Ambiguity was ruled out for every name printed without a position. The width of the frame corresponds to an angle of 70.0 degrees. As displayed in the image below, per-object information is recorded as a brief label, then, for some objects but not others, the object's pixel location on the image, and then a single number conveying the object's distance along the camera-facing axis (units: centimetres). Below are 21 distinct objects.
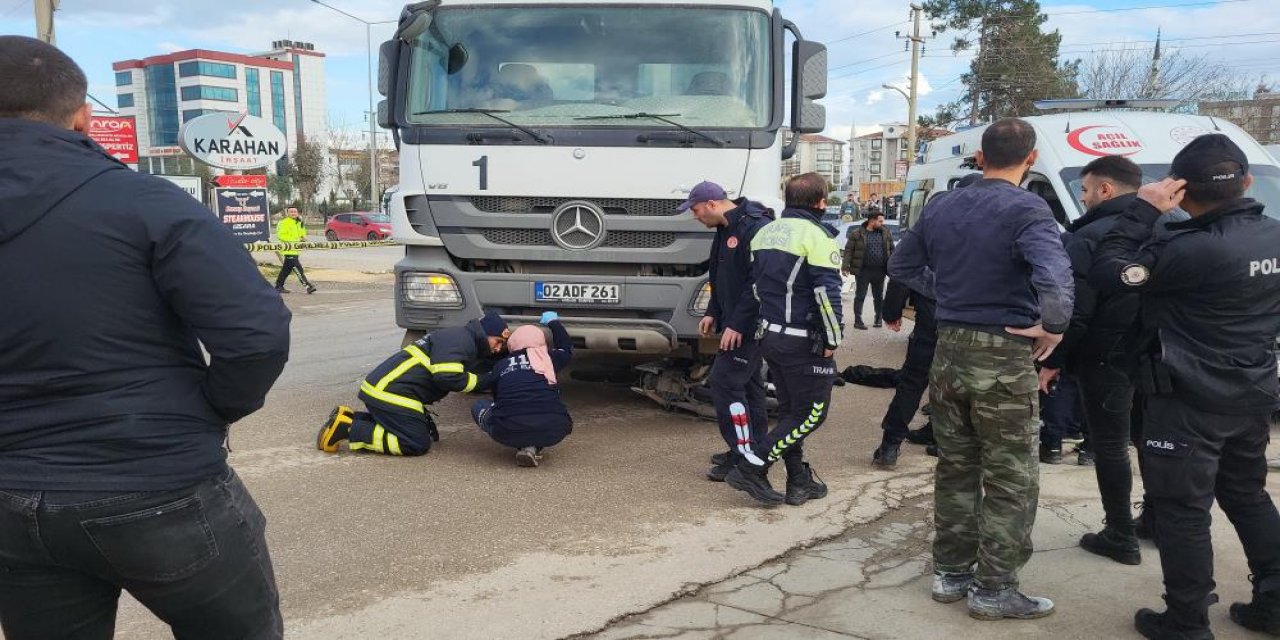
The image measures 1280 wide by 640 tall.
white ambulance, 776
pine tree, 4006
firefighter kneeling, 593
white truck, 618
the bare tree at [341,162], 6494
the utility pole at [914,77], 3628
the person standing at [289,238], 1747
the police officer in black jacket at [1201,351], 326
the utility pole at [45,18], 1201
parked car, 3894
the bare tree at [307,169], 5778
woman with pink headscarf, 571
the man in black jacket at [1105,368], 404
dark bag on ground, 867
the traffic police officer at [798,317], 483
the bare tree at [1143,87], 3114
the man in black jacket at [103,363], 190
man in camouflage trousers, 355
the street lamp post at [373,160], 4898
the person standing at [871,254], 1241
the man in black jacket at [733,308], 525
